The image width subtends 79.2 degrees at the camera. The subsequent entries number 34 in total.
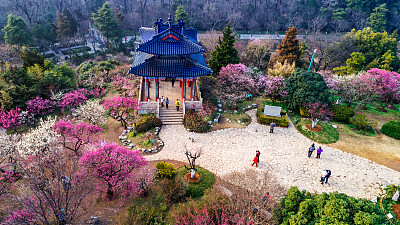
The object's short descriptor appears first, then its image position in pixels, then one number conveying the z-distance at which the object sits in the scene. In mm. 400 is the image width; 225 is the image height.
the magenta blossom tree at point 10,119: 19656
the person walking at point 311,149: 19266
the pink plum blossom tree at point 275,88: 27934
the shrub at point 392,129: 22984
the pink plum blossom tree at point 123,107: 21986
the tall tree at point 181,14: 53031
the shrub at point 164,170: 17000
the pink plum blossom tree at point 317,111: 24109
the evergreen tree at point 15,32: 40969
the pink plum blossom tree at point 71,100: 24484
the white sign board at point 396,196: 14750
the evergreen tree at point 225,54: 32969
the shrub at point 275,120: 23953
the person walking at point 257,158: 18188
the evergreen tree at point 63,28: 48138
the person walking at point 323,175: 16750
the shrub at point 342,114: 25234
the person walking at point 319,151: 19264
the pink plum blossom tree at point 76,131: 17203
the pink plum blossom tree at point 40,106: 23359
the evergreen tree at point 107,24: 48875
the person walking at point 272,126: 22450
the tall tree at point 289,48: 35594
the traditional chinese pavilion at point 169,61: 22641
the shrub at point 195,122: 22828
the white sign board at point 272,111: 24906
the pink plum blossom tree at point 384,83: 27547
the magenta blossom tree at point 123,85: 30339
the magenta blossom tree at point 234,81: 29234
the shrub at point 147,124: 22391
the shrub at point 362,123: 23781
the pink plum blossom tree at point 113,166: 13836
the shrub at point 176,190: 15172
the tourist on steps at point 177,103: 24716
